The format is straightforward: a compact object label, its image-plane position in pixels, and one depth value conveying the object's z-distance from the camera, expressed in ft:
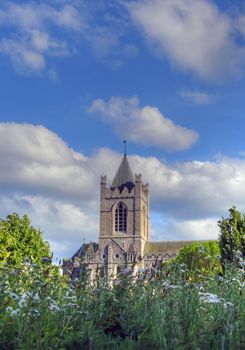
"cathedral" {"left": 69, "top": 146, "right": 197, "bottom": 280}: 261.59
